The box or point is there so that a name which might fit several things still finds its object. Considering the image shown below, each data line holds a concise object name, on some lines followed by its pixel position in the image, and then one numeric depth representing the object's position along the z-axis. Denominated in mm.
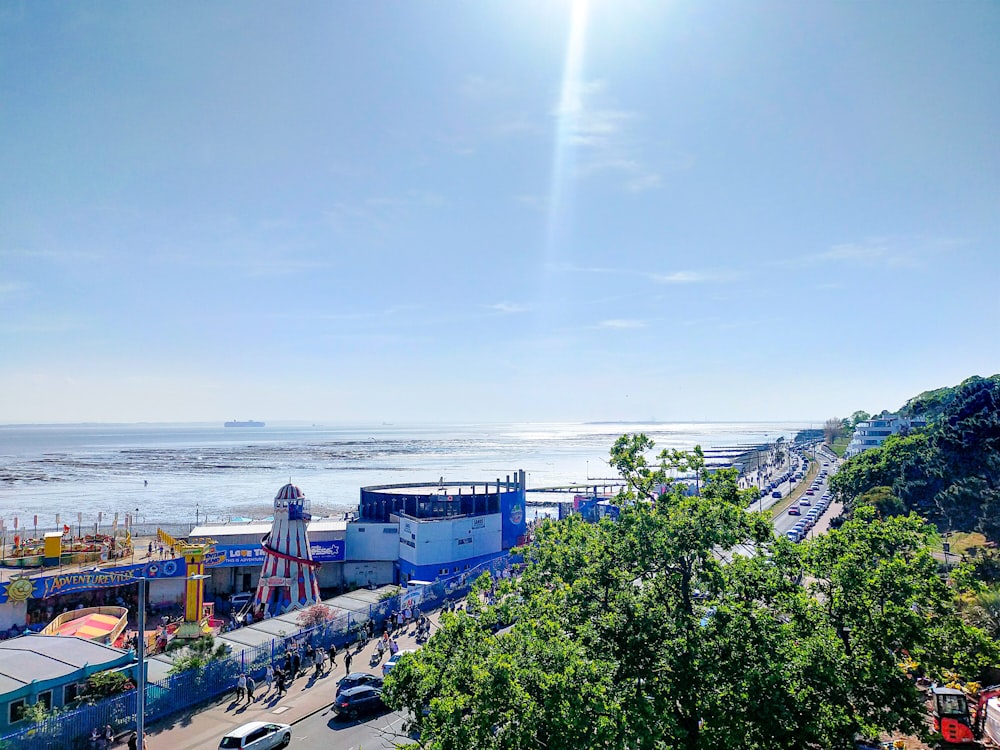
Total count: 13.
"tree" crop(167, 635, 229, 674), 24141
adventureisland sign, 33562
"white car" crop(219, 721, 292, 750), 19328
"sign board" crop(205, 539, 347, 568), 41688
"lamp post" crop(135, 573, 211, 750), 16781
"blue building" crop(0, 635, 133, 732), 20594
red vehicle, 19438
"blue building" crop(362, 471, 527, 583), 43031
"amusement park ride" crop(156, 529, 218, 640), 31156
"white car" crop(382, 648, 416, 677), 26912
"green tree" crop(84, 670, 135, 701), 22266
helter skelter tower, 35594
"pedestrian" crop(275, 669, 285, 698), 25219
